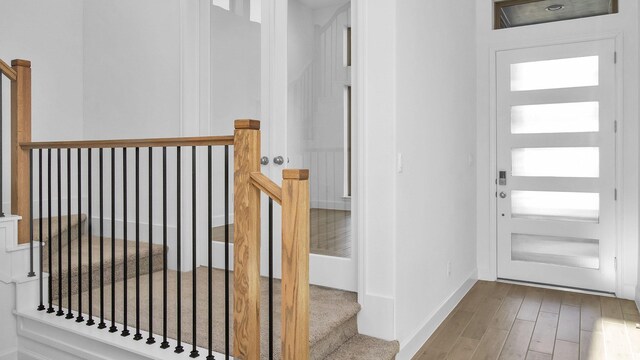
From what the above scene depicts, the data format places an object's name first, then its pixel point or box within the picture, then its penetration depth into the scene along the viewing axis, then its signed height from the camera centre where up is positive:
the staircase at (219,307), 2.23 -0.74
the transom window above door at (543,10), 3.96 +1.54
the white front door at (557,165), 3.92 +0.11
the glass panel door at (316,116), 2.78 +0.41
